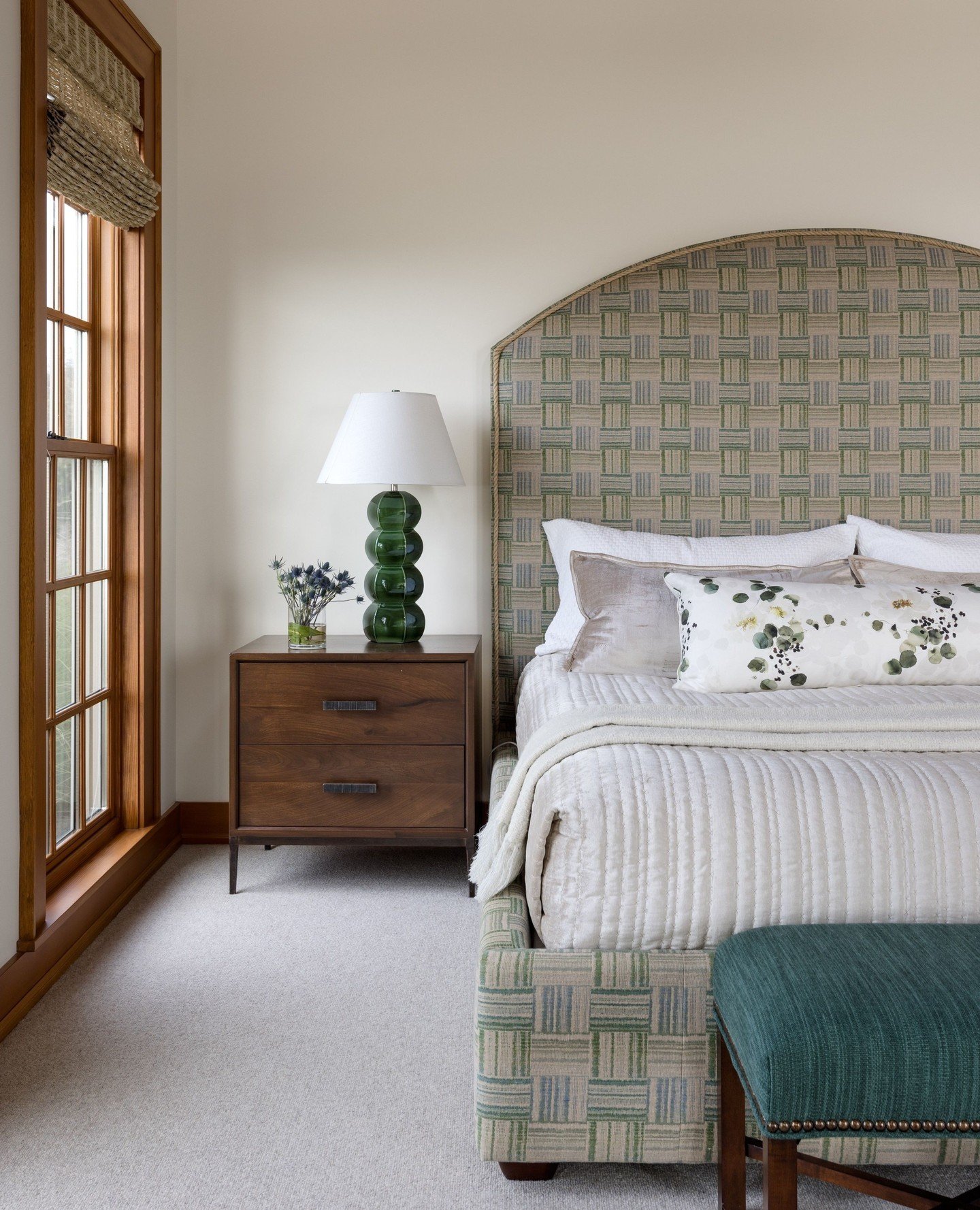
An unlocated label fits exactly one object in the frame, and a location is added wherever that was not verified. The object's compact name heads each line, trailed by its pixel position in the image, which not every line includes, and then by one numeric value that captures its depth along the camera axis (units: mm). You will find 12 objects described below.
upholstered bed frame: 3258
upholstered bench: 1227
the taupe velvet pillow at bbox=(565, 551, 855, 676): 2742
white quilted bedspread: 1632
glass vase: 3004
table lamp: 2932
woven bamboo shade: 2408
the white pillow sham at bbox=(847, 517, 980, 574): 3039
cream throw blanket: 1857
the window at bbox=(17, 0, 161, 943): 2246
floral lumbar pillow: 2475
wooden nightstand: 2881
